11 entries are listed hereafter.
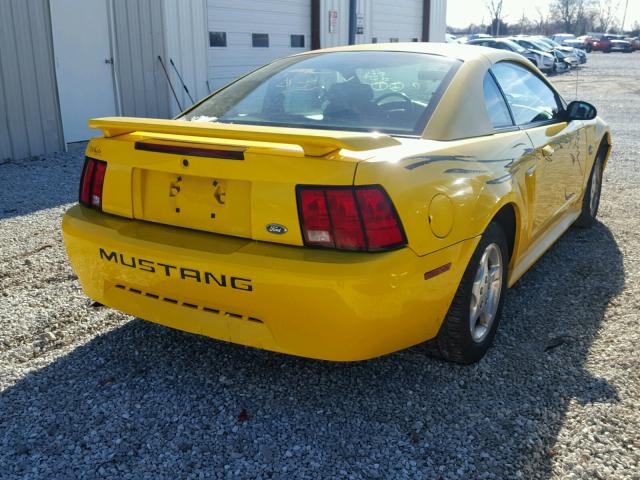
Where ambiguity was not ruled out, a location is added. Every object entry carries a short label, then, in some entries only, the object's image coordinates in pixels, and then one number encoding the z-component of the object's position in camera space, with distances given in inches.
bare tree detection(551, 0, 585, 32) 4021.7
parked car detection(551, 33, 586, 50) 2082.9
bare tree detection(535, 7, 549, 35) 4315.9
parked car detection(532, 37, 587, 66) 1288.9
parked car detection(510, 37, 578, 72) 1210.0
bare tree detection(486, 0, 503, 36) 2573.3
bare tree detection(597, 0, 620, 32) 4315.9
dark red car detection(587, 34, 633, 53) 2370.8
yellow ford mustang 95.2
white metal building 323.3
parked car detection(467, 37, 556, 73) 1033.2
